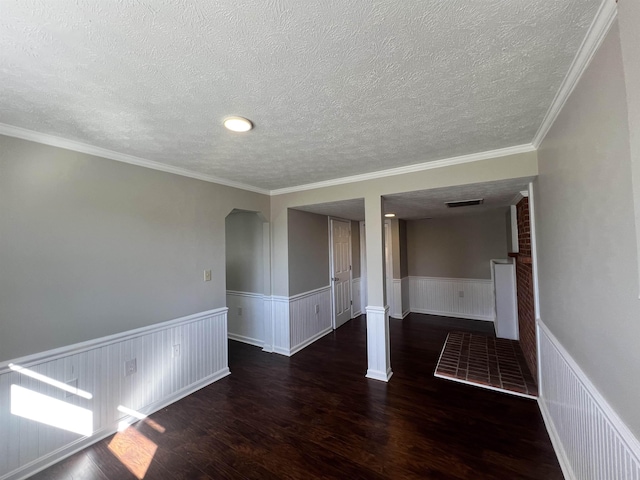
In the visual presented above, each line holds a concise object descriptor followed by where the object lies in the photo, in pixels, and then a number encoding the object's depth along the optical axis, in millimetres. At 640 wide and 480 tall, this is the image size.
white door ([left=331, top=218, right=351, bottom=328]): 4809
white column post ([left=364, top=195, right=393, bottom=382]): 2941
